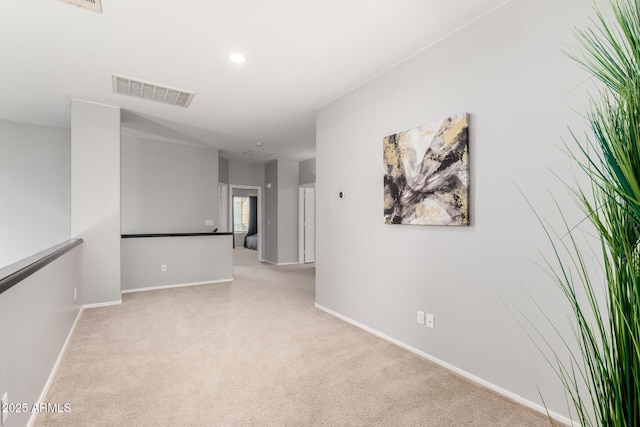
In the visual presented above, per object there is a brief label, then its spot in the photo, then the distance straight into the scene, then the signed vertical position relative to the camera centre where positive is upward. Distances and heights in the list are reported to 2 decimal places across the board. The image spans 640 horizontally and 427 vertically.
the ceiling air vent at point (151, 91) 3.42 +1.40
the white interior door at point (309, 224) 8.10 -0.27
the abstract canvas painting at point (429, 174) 2.36 +0.31
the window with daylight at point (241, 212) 13.16 +0.07
